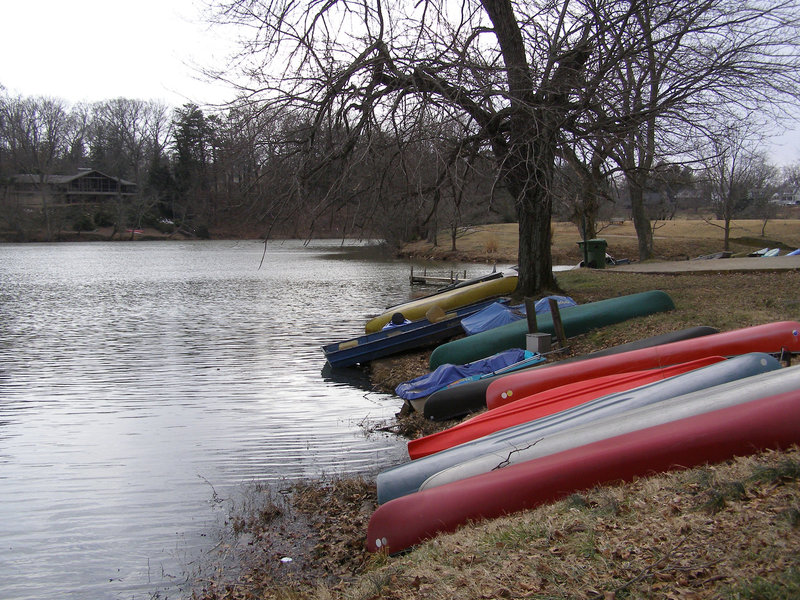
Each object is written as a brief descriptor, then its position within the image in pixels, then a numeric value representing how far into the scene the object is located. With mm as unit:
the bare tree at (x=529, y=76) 13344
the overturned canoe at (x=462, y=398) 10133
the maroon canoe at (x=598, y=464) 5070
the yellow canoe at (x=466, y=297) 19000
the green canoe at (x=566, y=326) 13172
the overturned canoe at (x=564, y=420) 6703
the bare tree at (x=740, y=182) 33219
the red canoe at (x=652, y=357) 8695
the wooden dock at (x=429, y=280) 31944
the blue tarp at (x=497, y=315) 14891
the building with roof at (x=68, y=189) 85375
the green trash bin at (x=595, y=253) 28062
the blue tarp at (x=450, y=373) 11203
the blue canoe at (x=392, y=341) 15609
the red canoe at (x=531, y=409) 7730
